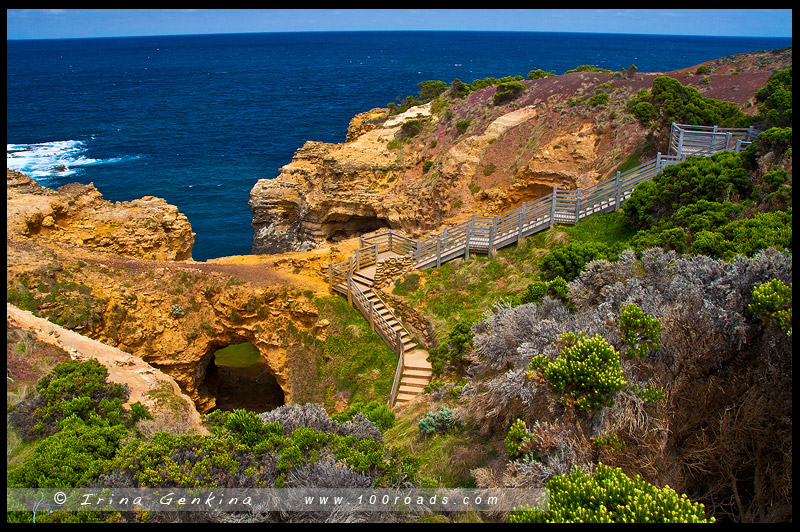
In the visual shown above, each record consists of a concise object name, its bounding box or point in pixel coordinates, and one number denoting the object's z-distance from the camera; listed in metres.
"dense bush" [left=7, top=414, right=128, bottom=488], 11.45
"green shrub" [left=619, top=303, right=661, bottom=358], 12.25
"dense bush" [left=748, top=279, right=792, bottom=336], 11.08
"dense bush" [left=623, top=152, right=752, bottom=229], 23.03
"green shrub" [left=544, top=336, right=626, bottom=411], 10.98
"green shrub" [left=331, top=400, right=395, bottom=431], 19.14
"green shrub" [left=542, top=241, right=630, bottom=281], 20.67
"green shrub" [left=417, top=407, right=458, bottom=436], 16.09
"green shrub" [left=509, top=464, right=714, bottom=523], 8.44
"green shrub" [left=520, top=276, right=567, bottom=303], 18.86
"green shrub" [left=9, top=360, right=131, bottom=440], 15.00
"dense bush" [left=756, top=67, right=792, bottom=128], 28.12
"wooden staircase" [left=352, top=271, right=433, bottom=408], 23.11
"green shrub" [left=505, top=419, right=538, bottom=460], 11.48
